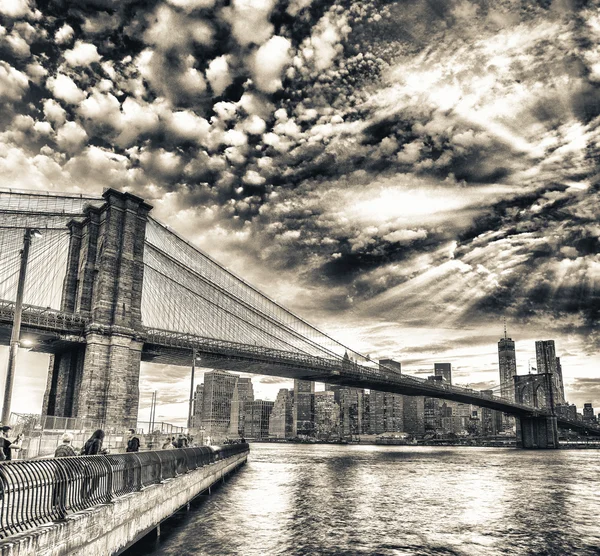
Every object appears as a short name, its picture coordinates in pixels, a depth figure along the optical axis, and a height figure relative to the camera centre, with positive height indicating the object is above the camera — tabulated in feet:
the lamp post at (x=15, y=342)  55.31 +6.93
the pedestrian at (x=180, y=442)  83.70 -4.91
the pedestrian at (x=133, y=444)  54.54 -3.48
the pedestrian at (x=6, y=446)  34.99 -2.56
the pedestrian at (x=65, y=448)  34.32 -2.50
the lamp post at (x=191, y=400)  121.25 +2.50
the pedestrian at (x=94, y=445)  38.51 -2.55
